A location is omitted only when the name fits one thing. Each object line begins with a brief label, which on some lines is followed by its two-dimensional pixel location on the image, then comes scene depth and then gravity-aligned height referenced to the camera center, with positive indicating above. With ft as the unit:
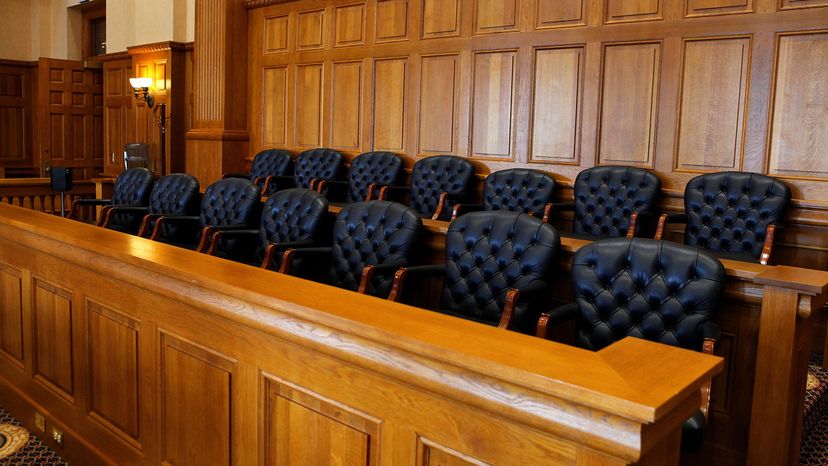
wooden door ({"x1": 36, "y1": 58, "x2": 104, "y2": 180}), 33.68 +0.82
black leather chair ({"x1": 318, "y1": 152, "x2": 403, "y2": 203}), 18.68 -0.81
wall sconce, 28.19 +1.30
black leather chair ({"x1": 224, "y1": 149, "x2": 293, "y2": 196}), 21.16 -0.78
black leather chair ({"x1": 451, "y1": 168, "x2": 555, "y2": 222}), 15.60 -0.97
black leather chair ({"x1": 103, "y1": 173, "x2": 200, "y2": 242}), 16.17 -1.41
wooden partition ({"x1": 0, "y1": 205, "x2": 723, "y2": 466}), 4.00 -1.66
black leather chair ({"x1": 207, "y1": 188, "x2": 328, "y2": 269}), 12.67 -1.48
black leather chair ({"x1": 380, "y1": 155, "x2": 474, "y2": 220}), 17.15 -0.91
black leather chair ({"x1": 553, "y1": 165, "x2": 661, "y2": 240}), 14.32 -0.99
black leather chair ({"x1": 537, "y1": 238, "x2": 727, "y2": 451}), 7.72 -1.57
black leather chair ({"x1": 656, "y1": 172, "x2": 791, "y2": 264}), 12.66 -1.03
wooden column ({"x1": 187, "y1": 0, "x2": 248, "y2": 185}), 23.16 +1.70
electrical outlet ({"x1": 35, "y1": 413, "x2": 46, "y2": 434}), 9.46 -3.82
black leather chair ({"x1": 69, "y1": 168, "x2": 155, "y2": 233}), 17.13 -1.46
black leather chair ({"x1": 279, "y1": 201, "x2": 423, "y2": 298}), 10.98 -1.58
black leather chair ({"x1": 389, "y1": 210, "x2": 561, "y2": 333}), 9.31 -1.61
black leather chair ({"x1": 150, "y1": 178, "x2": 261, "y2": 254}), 14.61 -1.44
